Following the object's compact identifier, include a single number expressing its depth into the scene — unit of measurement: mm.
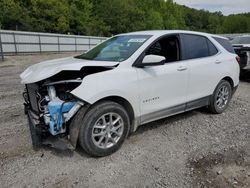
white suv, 2375
